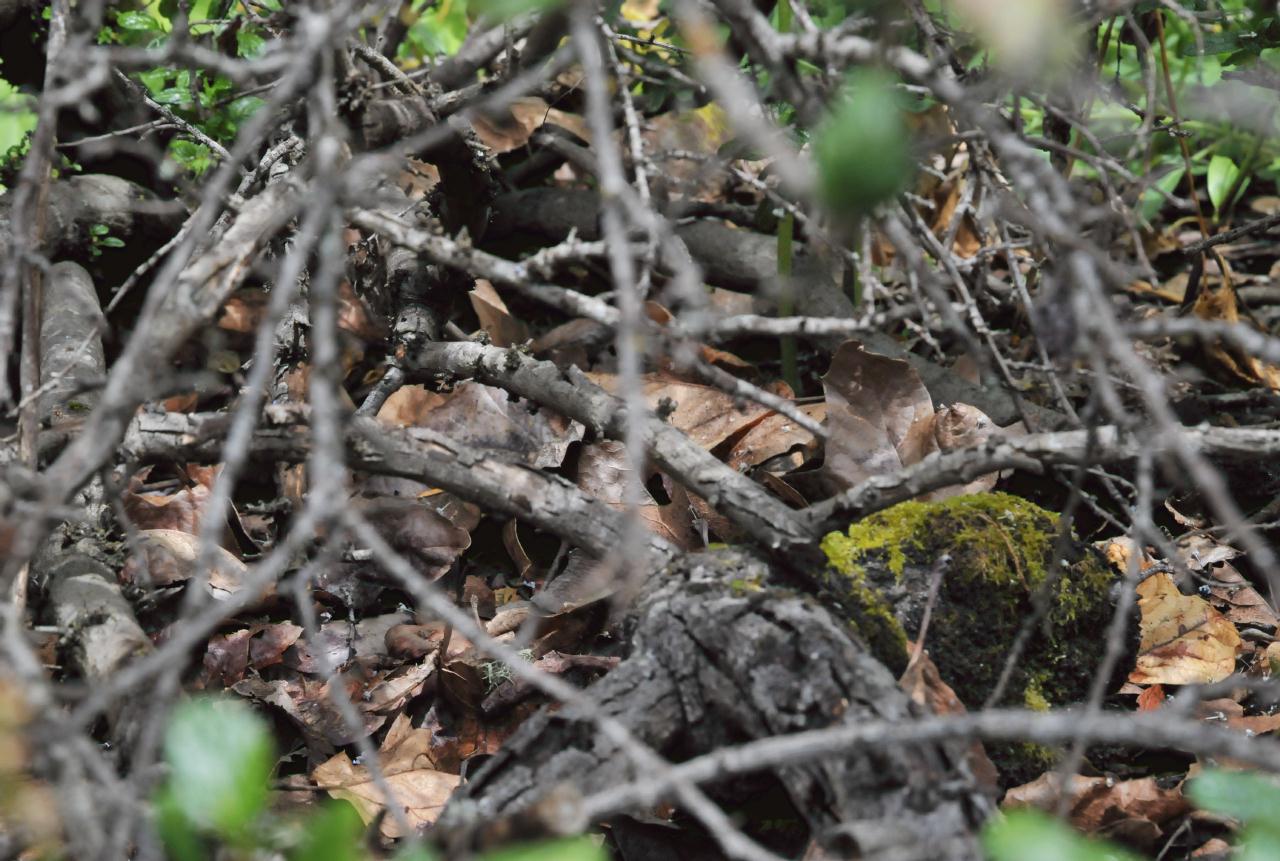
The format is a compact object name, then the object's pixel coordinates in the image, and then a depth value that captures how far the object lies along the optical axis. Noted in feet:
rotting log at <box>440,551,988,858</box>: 9.98
